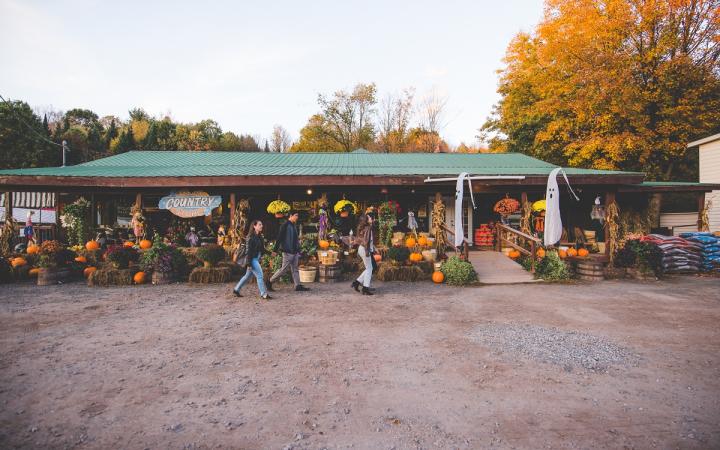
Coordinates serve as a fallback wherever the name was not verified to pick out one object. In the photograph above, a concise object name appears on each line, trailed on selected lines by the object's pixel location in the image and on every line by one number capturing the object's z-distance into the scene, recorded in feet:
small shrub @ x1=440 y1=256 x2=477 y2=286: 30.91
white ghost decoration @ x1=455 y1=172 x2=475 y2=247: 30.76
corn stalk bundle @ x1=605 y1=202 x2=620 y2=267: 36.11
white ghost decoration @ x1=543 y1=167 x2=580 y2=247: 28.07
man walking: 26.08
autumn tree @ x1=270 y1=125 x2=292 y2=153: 168.25
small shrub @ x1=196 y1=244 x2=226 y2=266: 31.99
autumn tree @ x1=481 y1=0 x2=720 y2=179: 54.29
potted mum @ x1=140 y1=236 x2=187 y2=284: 31.30
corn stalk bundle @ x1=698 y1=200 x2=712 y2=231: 40.93
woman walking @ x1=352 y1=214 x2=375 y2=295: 26.04
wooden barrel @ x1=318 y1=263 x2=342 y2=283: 32.04
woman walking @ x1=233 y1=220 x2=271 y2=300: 24.41
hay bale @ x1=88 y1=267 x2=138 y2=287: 30.60
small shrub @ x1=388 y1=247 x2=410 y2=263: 32.37
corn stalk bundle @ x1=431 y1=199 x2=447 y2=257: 36.35
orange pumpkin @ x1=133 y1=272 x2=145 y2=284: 30.91
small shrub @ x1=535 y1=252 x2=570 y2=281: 32.12
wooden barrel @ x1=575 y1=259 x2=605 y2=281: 32.68
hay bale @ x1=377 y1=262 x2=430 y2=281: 32.55
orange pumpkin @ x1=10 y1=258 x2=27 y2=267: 32.99
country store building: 35.58
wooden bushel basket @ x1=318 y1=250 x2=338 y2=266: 32.37
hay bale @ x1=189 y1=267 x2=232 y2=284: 31.53
